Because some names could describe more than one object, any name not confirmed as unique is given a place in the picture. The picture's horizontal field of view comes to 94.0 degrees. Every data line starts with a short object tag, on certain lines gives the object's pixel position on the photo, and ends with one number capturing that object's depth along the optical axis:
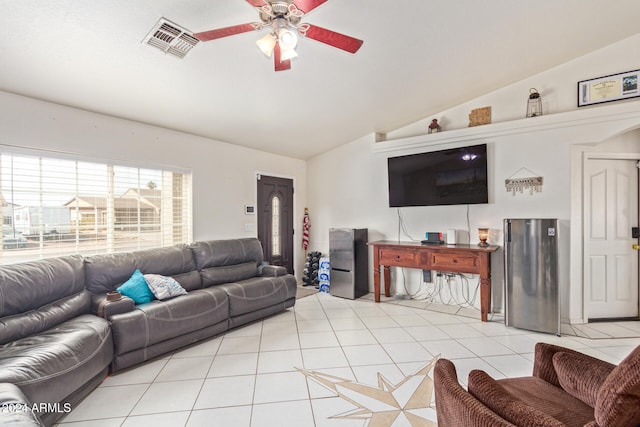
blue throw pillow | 2.87
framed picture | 3.23
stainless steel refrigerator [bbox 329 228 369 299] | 4.70
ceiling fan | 1.79
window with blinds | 2.73
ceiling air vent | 2.17
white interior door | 3.61
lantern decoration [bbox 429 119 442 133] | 4.39
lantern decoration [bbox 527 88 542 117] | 3.68
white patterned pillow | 2.99
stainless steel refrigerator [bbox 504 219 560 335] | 3.21
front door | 5.16
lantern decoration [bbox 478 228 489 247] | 3.84
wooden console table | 3.62
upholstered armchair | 0.90
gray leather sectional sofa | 1.88
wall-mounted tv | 3.95
